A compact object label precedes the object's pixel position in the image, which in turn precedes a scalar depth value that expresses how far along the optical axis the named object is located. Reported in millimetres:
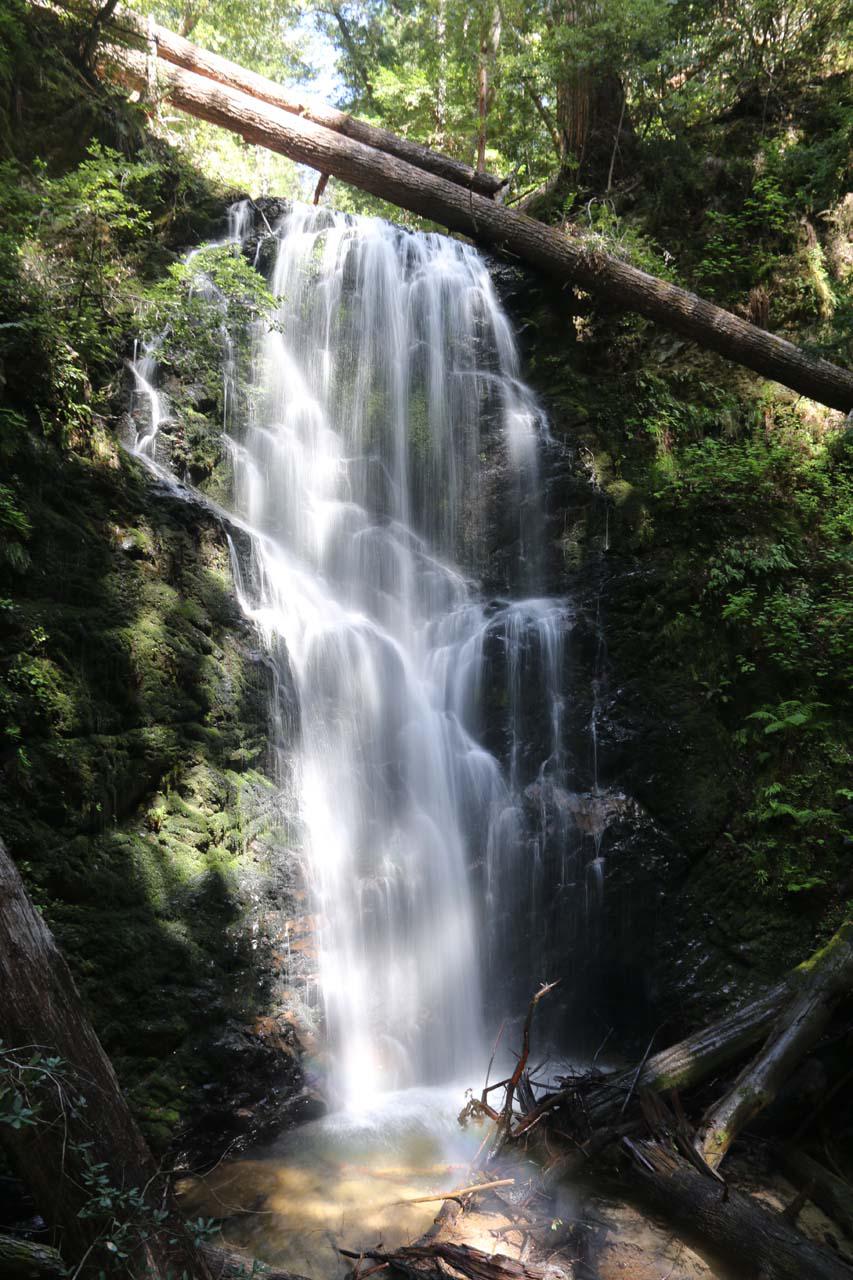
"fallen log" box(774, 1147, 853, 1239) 3945
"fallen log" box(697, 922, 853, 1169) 4117
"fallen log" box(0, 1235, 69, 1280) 2570
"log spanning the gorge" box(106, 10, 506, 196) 9750
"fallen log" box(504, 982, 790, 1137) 4359
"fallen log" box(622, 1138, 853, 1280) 3363
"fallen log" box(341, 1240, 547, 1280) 3307
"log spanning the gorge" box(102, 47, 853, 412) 9039
